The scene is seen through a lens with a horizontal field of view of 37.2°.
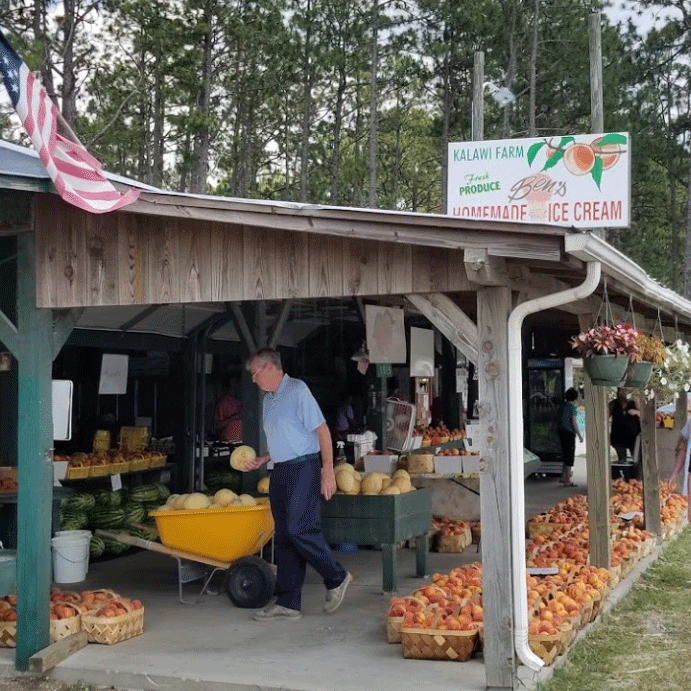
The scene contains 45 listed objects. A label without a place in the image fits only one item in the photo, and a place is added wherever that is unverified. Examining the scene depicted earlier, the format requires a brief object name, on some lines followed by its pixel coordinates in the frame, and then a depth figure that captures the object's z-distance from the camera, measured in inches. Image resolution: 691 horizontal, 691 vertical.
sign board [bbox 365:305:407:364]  448.5
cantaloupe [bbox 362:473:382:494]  320.8
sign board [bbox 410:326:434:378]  533.6
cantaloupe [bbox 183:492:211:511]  304.3
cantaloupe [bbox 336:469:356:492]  319.9
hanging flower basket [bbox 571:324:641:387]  261.3
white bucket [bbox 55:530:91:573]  325.7
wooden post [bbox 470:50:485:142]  669.9
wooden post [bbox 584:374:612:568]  324.2
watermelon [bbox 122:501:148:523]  418.3
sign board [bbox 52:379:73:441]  286.8
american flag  222.2
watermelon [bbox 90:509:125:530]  413.4
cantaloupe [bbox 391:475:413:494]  325.4
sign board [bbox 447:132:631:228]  618.8
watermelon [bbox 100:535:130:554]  401.5
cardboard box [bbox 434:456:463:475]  411.2
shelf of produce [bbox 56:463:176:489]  413.4
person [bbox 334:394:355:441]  569.3
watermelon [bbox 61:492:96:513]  402.9
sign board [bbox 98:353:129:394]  441.4
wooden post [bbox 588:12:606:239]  663.8
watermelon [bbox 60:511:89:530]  398.0
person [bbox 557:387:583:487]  718.5
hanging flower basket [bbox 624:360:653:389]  294.4
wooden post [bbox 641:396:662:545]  427.8
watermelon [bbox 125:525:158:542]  417.1
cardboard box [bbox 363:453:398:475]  396.5
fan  491.3
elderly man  284.0
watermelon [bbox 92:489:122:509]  417.7
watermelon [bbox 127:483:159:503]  430.3
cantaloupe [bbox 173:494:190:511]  305.9
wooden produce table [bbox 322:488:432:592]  316.8
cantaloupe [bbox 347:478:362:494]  319.9
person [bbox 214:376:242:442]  549.3
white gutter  204.1
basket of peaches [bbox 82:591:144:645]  264.1
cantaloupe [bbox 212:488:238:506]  309.0
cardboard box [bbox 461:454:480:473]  410.6
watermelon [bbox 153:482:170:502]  441.6
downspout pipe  227.9
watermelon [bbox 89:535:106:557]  395.2
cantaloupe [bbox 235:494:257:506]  309.4
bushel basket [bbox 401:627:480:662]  243.8
